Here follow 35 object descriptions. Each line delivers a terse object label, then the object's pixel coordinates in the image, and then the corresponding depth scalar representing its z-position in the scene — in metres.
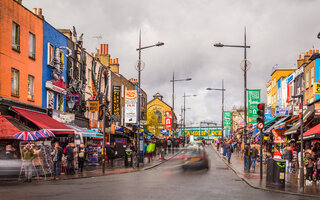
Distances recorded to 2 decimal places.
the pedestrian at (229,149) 33.09
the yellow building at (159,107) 98.44
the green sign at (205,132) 132.62
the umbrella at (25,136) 19.51
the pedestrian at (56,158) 21.42
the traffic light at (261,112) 20.36
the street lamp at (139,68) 28.53
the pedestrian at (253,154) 26.23
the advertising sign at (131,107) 28.38
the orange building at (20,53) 22.19
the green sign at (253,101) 29.44
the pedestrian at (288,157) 23.75
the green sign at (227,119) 54.05
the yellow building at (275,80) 46.44
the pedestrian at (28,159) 18.59
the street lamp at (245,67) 26.84
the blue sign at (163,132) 56.67
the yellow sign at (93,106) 33.53
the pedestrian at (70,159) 22.12
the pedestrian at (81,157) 23.62
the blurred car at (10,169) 18.80
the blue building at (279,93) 43.85
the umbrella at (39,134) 20.19
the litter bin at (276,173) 16.48
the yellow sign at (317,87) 21.72
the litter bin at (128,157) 27.97
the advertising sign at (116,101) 38.78
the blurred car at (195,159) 23.70
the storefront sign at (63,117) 27.87
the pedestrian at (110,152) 28.73
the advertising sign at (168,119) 62.41
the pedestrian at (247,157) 24.88
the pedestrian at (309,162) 18.59
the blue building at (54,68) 27.41
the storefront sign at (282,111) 29.56
